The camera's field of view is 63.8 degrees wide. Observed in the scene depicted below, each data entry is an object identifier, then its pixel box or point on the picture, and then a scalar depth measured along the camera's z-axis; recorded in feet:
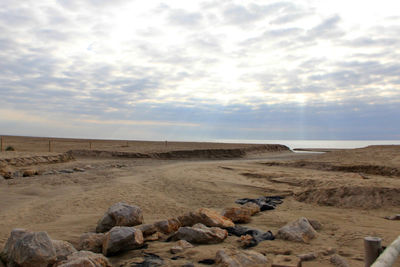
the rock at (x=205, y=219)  18.65
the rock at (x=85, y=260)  12.39
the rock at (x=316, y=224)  18.98
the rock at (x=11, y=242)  14.20
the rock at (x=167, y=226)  18.24
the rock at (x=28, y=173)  44.91
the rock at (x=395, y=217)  21.61
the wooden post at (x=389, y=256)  9.22
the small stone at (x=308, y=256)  13.92
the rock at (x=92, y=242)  16.01
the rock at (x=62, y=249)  14.30
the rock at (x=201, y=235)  16.33
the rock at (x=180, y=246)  15.10
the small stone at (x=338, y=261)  13.25
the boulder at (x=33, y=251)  13.33
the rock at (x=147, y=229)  17.56
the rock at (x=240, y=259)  13.19
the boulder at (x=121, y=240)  15.29
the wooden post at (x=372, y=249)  11.03
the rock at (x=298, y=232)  16.52
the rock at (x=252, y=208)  22.66
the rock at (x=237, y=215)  20.75
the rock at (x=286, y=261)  12.35
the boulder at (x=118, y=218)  19.36
